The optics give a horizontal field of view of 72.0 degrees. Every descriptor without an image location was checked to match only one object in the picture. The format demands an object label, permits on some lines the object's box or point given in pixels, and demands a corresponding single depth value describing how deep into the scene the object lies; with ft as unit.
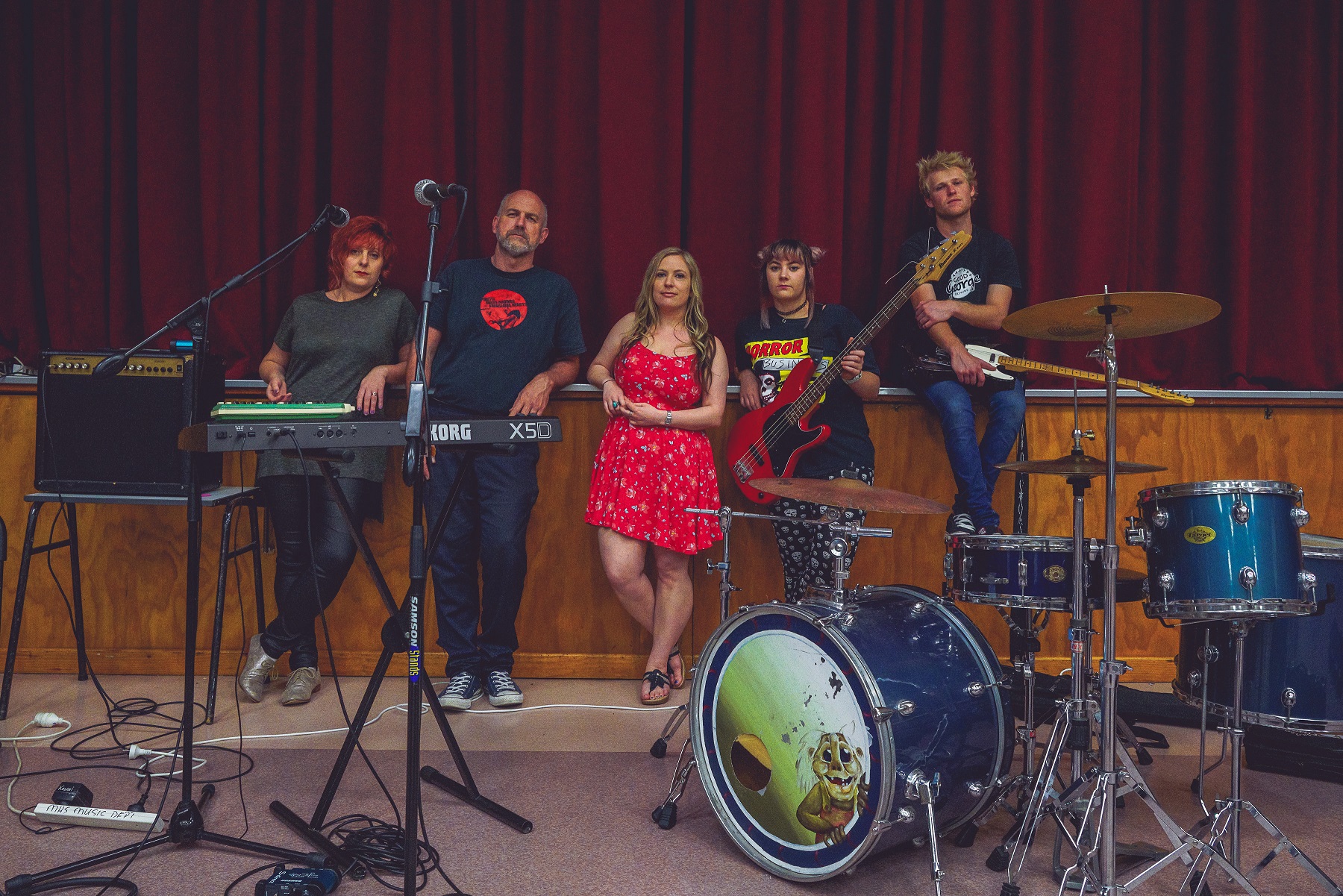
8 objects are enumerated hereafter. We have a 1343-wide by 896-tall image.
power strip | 6.79
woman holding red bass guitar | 9.98
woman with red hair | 10.14
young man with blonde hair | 10.01
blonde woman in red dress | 10.12
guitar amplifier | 9.77
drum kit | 6.03
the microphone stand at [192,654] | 6.16
